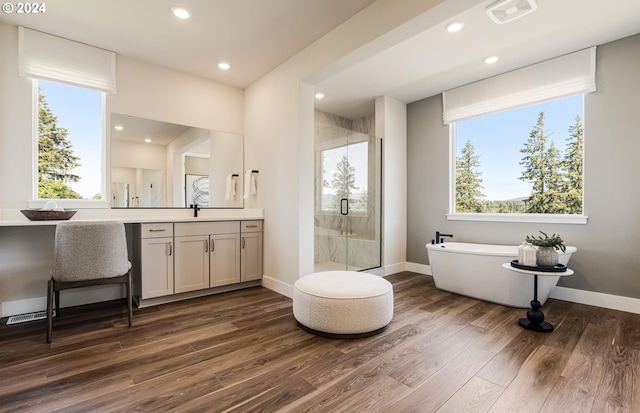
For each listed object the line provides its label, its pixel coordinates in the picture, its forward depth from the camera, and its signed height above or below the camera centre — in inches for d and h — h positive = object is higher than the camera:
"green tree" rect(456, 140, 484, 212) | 163.5 +14.2
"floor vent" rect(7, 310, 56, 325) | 99.8 -39.3
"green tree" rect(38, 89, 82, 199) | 111.9 +18.3
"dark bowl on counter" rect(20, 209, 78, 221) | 98.0 -3.3
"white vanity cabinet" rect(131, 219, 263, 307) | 116.9 -23.0
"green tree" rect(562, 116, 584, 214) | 128.3 +17.1
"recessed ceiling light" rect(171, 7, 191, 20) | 97.3 +65.1
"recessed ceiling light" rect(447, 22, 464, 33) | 103.3 +64.2
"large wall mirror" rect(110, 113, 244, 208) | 128.3 +19.6
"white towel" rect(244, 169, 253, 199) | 153.6 +12.0
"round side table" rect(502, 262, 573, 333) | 94.3 -35.8
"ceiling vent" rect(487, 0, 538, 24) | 90.7 +62.9
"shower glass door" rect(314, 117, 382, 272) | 162.1 +3.7
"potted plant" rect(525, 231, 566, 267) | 97.1 -15.0
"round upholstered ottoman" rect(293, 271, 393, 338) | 88.1 -31.1
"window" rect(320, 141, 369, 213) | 163.5 +17.0
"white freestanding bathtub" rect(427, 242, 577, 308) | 115.5 -29.3
